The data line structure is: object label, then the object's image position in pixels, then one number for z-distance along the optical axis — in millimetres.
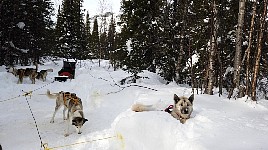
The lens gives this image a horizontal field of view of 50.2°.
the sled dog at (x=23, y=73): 13780
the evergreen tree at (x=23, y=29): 17522
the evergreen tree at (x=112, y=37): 36844
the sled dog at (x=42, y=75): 15309
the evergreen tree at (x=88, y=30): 49091
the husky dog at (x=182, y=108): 5098
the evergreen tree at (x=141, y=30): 13344
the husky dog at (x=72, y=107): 6475
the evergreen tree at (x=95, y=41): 48938
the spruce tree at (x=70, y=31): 28031
